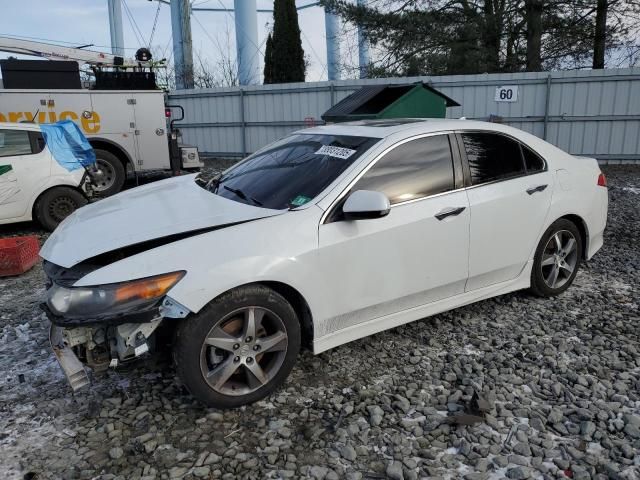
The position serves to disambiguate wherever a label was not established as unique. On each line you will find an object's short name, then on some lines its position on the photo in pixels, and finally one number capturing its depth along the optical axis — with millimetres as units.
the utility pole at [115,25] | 27922
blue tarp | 7355
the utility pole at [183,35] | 23906
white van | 6945
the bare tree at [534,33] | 15255
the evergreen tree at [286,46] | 20297
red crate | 5523
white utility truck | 9953
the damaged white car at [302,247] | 2801
